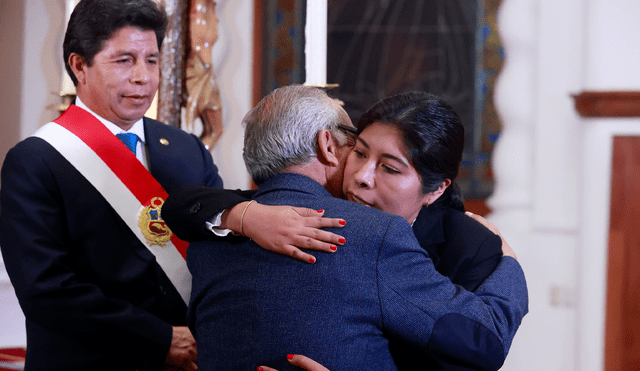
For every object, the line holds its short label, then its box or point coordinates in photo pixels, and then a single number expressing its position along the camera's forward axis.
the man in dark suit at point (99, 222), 2.98
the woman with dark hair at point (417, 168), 2.93
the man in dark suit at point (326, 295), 2.73
